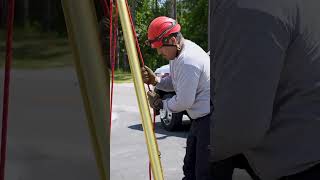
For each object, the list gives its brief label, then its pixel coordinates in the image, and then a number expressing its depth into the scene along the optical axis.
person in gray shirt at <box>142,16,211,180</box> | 3.86
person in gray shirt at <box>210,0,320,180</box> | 1.77
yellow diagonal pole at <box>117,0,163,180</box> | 2.19
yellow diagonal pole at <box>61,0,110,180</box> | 2.05
